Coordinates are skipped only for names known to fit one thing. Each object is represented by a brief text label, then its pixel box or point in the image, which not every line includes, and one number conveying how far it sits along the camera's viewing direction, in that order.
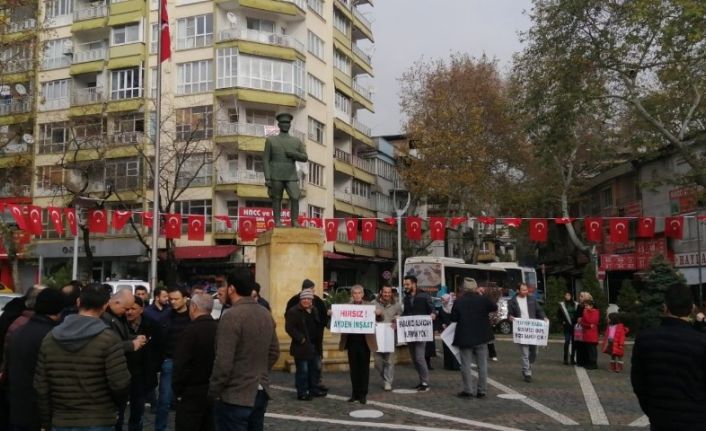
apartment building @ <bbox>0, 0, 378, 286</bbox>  42.56
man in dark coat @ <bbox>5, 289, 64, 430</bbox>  5.81
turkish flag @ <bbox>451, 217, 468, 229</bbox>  29.88
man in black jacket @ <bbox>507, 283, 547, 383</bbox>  14.26
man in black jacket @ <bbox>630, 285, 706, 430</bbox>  4.97
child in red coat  16.14
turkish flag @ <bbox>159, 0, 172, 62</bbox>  24.30
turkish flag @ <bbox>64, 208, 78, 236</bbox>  26.91
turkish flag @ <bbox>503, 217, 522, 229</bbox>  29.94
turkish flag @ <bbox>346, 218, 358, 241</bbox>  31.99
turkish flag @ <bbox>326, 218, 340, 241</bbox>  30.12
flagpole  23.61
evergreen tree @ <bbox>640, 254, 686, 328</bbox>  26.31
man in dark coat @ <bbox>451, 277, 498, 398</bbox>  11.54
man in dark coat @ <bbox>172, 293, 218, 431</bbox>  5.98
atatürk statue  15.27
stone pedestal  14.70
